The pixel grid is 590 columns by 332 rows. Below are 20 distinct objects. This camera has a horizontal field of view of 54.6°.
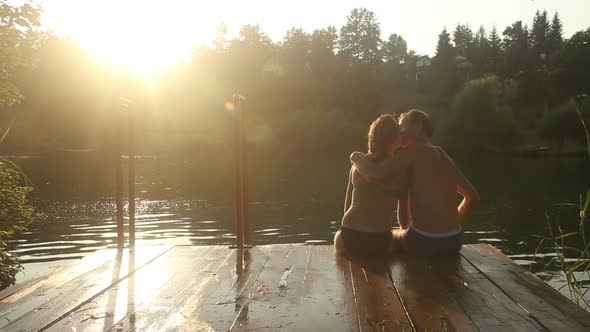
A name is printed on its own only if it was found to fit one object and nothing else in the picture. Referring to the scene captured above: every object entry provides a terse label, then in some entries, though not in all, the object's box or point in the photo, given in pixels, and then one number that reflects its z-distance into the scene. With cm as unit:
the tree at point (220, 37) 6912
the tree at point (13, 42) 662
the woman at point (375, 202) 443
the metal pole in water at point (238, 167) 554
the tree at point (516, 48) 7794
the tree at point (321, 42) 6862
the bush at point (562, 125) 4612
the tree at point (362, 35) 8694
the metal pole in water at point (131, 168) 550
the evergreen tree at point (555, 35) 8894
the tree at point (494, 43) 9205
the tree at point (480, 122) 4588
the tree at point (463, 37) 11206
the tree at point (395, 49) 10326
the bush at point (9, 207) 634
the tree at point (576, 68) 6225
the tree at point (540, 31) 9174
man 443
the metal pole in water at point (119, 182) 547
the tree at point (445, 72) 6856
